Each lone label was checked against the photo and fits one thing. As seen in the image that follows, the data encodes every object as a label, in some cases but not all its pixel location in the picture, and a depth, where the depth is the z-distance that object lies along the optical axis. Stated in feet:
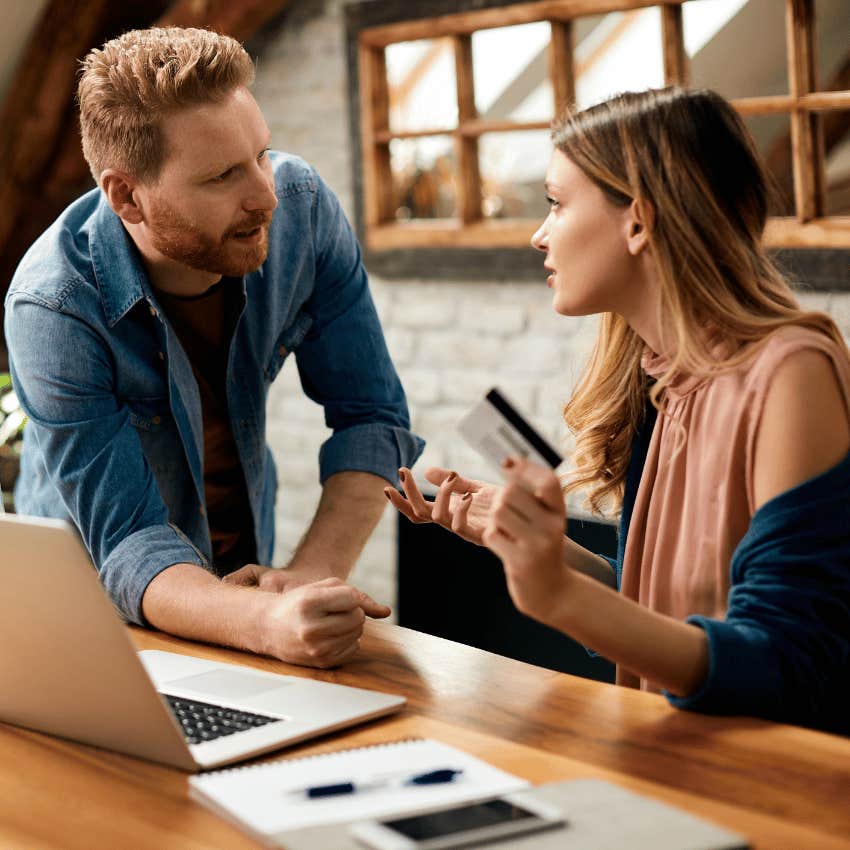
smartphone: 4.88
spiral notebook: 5.17
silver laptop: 5.53
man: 7.19
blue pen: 5.28
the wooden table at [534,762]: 5.25
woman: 5.87
